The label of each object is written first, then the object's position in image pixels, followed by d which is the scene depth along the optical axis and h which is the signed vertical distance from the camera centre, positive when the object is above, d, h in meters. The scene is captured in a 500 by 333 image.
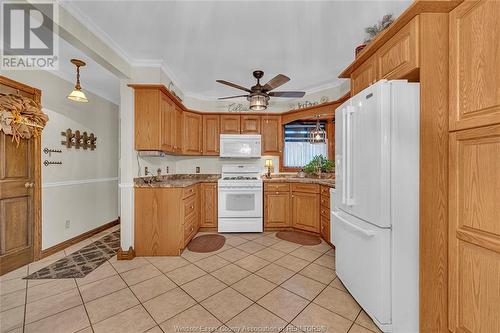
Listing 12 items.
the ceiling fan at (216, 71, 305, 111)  2.84 +1.00
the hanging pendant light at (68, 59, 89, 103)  2.57 +0.94
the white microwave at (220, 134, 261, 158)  4.12 +0.39
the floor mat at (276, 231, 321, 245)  3.27 -1.19
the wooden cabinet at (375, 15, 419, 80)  1.44 +0.86
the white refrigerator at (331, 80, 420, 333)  1.45 -0.28
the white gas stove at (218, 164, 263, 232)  3.71 -0.69
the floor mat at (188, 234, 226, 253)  3.02 -1.19
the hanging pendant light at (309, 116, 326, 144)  4.42 +0.67
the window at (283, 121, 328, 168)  4.60 +0.46
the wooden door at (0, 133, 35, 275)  2.40 -0.43
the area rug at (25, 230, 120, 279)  2.34 -1.21
